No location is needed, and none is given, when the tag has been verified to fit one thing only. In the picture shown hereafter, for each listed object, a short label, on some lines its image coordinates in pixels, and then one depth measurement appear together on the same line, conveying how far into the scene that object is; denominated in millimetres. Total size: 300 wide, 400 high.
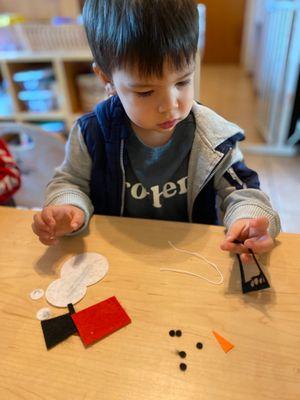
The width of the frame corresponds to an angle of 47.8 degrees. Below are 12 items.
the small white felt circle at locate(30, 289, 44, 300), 521
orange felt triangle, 436
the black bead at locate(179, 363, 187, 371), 413
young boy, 514
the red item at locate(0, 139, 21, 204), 937
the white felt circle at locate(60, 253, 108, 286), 547
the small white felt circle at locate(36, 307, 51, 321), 491
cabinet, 1911
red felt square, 459
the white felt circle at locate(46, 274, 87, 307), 513
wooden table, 400
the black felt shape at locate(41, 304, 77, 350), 458
